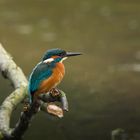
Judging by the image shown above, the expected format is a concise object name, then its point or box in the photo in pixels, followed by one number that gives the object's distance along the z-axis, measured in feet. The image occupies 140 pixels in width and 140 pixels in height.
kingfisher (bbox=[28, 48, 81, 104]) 27.66
